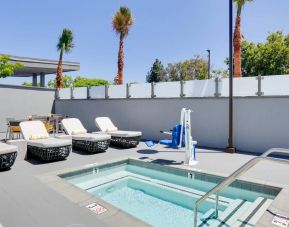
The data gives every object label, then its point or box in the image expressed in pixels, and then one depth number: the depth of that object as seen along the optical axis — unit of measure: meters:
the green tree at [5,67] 16.22
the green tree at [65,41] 22.55
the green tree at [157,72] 45.59
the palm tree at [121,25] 19.47
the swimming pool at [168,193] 4.36
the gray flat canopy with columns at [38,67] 19.34
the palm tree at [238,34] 14.26
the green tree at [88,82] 45.41
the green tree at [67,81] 47.37
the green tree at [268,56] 25.70
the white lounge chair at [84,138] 8.41
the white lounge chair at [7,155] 6.12
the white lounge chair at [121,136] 9.38
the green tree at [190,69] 40.00
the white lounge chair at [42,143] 7.14
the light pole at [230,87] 8.37
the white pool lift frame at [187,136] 6.89
